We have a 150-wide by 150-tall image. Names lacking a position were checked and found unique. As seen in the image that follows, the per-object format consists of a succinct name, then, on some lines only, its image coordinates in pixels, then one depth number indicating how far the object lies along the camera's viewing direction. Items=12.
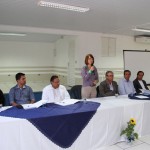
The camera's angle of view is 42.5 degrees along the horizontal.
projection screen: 7.29
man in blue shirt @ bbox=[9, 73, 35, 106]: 3.43
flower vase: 2.89
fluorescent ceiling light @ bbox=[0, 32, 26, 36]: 7.08
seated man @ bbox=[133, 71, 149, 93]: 5.27
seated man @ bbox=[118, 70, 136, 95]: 4.49
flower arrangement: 2.87
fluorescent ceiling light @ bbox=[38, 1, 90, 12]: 3.60
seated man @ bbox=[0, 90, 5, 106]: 3.49
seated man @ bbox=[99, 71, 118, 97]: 4.17
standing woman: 3.78
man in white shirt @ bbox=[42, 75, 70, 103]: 3.24
